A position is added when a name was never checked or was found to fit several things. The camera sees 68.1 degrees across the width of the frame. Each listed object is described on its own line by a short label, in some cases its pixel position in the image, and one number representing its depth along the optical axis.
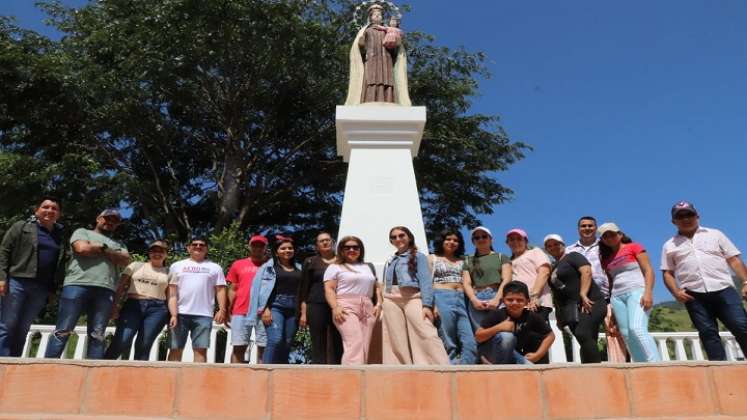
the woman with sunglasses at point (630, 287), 4.08
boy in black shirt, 3.94
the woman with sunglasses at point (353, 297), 3.93
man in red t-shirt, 4.73
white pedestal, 5.76
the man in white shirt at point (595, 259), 4.65
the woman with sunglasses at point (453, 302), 4.37
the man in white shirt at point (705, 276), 3.92
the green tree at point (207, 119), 11.92
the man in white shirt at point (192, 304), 4.64
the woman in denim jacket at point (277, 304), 4.55
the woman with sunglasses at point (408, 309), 4.06
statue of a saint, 6.67
